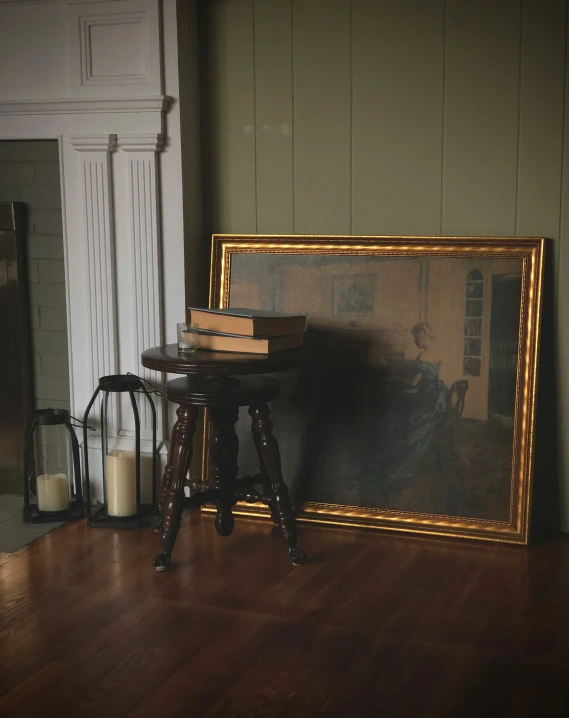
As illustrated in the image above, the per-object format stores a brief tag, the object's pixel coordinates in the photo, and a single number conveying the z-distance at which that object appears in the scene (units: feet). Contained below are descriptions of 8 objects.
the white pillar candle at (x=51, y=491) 11.75
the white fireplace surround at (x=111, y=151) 11.48
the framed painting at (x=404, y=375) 10.85
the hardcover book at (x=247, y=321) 9.89
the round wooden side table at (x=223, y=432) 9.78
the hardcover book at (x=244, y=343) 9.91
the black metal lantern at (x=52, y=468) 11.68
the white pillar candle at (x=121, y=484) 11.50
